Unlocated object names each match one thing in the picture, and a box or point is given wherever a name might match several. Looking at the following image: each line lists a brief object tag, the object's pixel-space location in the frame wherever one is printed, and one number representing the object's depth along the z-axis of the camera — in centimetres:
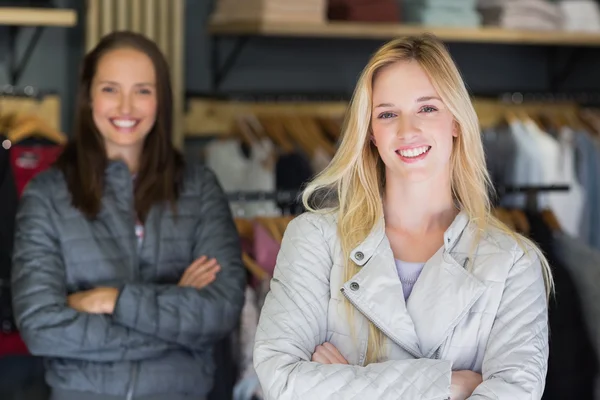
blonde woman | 223
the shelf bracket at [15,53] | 466
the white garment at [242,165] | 457
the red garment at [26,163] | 382
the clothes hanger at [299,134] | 468
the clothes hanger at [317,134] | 467
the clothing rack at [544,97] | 535
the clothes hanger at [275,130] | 465
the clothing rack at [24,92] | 414
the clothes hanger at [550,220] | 377
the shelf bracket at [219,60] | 509
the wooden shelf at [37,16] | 407
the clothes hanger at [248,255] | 357
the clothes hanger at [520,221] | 374
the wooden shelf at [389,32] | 462
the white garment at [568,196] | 476
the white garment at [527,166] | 483
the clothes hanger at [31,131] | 397
